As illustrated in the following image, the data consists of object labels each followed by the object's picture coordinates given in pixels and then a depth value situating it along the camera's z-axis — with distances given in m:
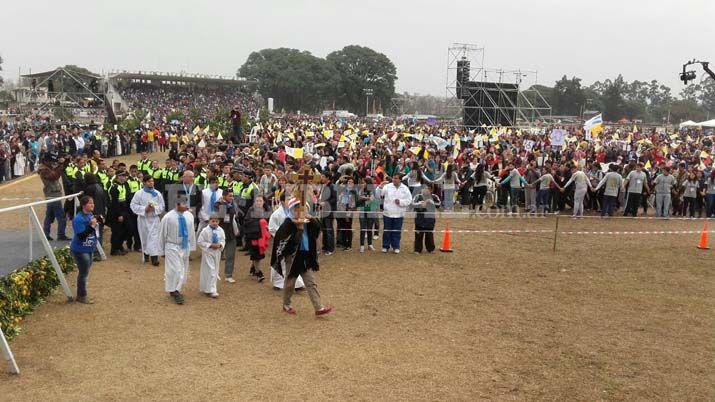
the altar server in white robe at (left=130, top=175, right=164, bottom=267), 10.98
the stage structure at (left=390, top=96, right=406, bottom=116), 97.06
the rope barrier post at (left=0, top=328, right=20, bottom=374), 6.11
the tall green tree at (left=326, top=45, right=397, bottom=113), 91.94
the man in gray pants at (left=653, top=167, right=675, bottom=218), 16.70
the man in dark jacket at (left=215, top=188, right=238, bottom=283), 10.18
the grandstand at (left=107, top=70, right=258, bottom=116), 70.06
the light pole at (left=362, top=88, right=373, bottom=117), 87.07
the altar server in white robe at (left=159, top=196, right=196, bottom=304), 8.89
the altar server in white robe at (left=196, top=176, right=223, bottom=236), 10.99
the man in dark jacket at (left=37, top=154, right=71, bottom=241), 11.52
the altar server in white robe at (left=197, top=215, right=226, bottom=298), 9.17
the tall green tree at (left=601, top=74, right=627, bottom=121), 83.94
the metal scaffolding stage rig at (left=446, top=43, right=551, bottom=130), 40.41
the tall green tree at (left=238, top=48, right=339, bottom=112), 89.12
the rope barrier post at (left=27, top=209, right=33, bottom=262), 8.40
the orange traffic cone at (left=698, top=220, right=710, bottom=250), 13.41
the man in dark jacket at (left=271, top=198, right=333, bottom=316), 8.30
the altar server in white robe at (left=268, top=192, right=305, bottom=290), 9.72
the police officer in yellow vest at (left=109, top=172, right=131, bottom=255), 11.52
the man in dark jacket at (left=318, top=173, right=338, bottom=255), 12.04
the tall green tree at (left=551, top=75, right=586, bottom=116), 80.81
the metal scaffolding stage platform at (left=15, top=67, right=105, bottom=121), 36.75
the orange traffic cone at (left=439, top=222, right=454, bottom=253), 12.62
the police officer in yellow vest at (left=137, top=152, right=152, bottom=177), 13.31
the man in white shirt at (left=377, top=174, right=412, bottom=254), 12.09
